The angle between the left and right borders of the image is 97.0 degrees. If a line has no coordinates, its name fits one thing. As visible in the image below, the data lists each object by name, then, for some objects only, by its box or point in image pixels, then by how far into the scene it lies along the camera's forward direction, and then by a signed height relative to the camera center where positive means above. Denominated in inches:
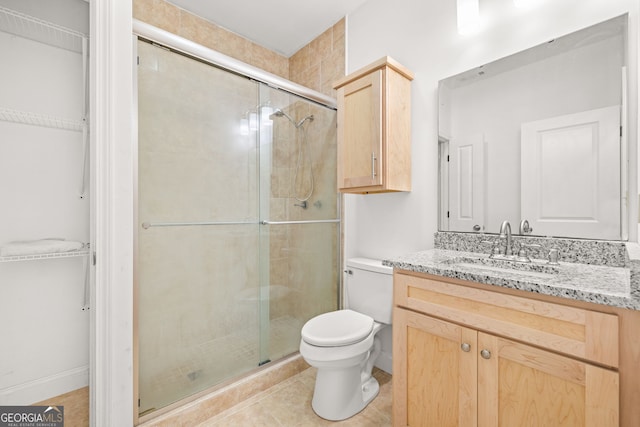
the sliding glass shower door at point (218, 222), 55.1 -2.1
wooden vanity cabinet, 31.7 -19.4
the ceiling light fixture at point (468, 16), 58.8 +41.6
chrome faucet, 53.0 -4.1
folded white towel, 49.4 -6.2
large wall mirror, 45.8 +13.9
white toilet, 56.6 -26.8
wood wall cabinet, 64.0 +20.1
